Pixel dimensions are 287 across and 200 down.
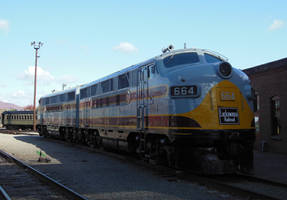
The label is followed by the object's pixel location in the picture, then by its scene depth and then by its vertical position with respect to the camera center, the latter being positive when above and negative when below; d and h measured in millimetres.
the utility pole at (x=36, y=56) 41969 +8969
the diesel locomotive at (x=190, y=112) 9445 +381
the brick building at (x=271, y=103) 15195 +1003
